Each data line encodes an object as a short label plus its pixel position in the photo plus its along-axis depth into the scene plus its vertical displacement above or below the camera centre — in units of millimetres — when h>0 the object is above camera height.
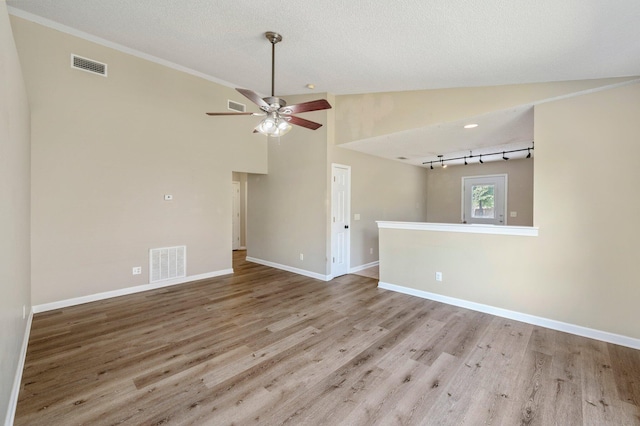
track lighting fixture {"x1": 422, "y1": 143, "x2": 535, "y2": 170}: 5723 +1290
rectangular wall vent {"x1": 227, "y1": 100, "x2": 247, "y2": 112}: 5117 +1958
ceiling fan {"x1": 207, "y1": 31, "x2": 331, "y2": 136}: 2590 +998
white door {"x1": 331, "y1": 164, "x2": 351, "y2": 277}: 5105 -135
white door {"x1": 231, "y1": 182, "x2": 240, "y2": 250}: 8125 -194
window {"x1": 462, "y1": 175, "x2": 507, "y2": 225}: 6934 +337
